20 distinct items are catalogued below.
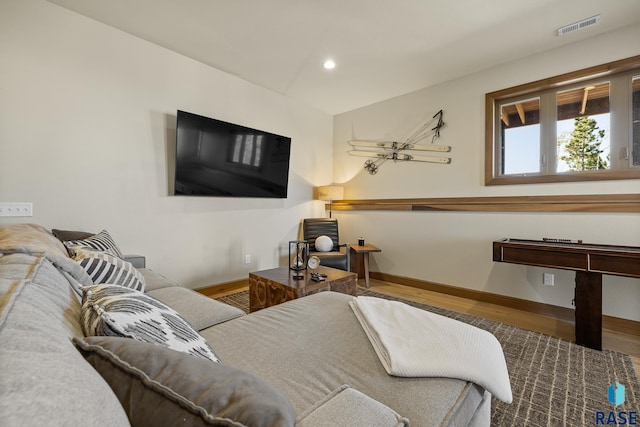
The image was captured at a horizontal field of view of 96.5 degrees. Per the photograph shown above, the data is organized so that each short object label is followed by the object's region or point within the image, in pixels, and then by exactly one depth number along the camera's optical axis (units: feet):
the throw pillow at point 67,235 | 6.97
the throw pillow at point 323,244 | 12.22
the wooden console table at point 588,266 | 6.57
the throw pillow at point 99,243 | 6.15
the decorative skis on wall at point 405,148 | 11.98
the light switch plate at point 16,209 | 6.92
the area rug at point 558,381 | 4.84
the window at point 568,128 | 8.48
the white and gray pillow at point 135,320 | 2.35
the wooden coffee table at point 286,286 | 7.39
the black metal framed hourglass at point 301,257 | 8.58
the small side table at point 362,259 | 12.39
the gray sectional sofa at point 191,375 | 1.26
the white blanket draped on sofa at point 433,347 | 3.22
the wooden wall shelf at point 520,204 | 8.31
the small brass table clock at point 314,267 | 8.12
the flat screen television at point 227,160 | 9.77
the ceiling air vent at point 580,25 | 7.89
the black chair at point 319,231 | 13.21
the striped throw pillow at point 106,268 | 4.83
